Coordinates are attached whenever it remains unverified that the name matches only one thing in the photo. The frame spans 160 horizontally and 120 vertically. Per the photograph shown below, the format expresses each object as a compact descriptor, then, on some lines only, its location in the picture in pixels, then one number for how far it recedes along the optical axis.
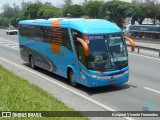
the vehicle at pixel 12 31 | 64.25
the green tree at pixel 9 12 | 194.50
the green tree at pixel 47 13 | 88.00
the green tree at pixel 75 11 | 89.00
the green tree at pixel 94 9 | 80.24
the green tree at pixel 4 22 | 143.62
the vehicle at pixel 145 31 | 50.80
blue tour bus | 12.95
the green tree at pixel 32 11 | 105.38
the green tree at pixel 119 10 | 67.56
